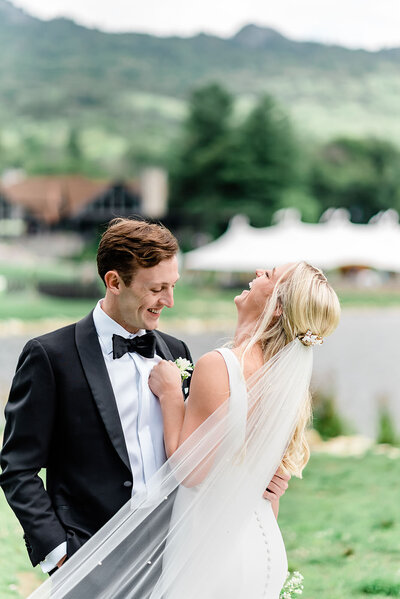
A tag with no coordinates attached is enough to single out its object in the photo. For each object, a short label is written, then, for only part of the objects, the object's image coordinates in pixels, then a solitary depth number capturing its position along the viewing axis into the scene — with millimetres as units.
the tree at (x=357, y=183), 49438
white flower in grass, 2834
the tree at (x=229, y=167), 45781
